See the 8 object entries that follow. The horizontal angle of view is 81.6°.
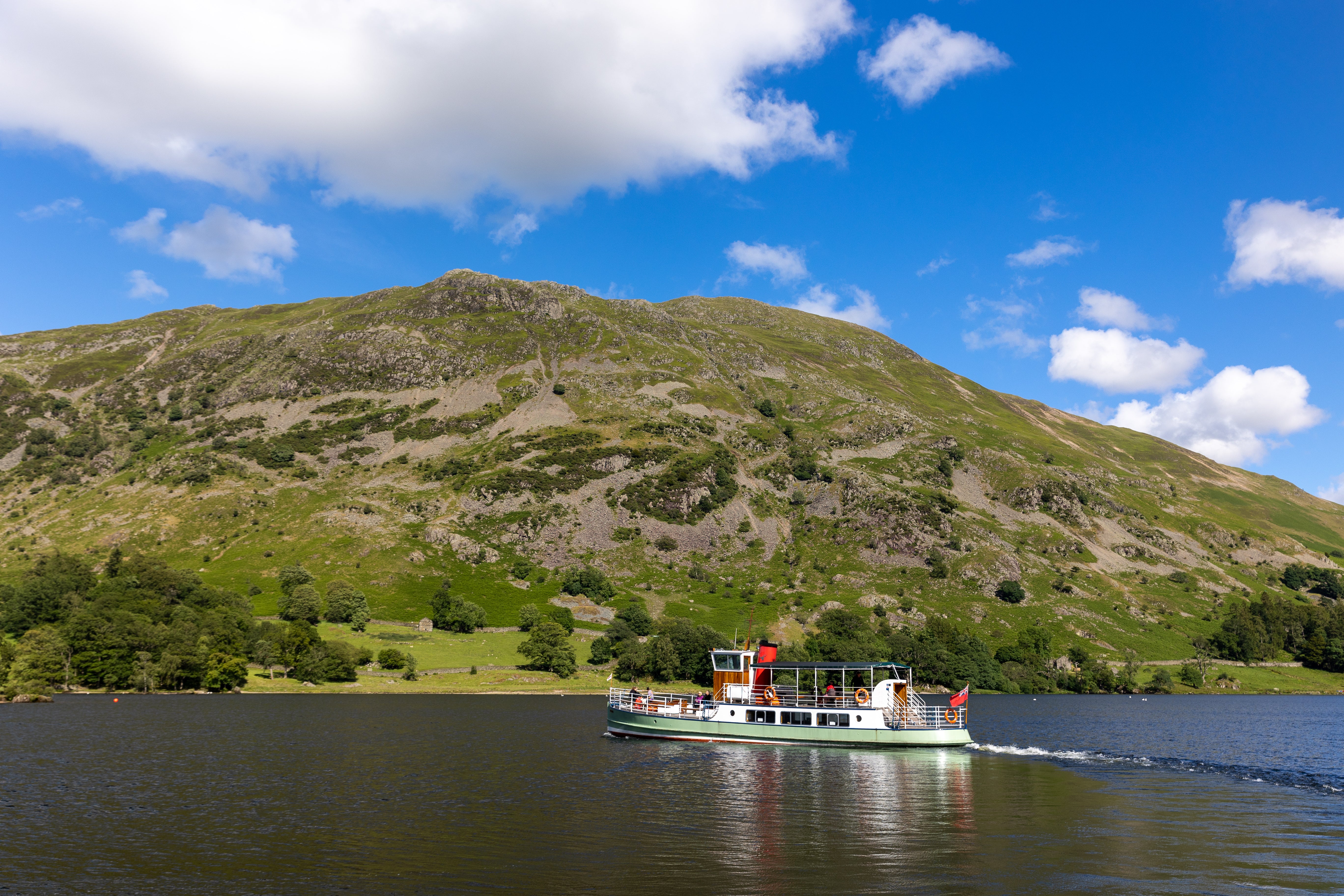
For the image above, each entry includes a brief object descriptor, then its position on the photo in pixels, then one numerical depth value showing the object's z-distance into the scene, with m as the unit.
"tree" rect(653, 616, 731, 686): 180.12
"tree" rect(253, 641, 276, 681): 161.38
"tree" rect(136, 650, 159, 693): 141.12
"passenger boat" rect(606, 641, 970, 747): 82.44
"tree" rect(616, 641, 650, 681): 180.50
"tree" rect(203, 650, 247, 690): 144.00
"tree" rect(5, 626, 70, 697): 123.12
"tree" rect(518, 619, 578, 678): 179.62
